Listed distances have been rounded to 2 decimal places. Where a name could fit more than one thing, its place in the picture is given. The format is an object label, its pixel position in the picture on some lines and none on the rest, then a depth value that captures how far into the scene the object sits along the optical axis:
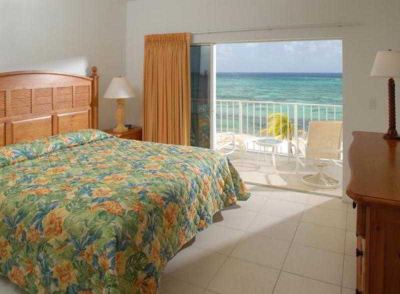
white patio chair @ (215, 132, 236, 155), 5.15
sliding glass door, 4.11
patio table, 4.89
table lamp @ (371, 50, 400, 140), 2.07
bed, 1.56
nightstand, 4.06
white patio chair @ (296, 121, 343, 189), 4.07
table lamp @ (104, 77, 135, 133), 3.92
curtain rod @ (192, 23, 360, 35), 3.24
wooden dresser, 1.16
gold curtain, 4.05
